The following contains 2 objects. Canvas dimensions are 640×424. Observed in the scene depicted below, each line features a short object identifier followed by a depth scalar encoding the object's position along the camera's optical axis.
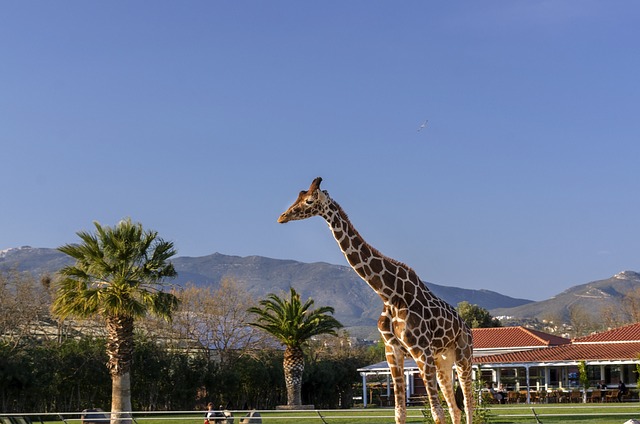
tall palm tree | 35.72
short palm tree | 49.81
